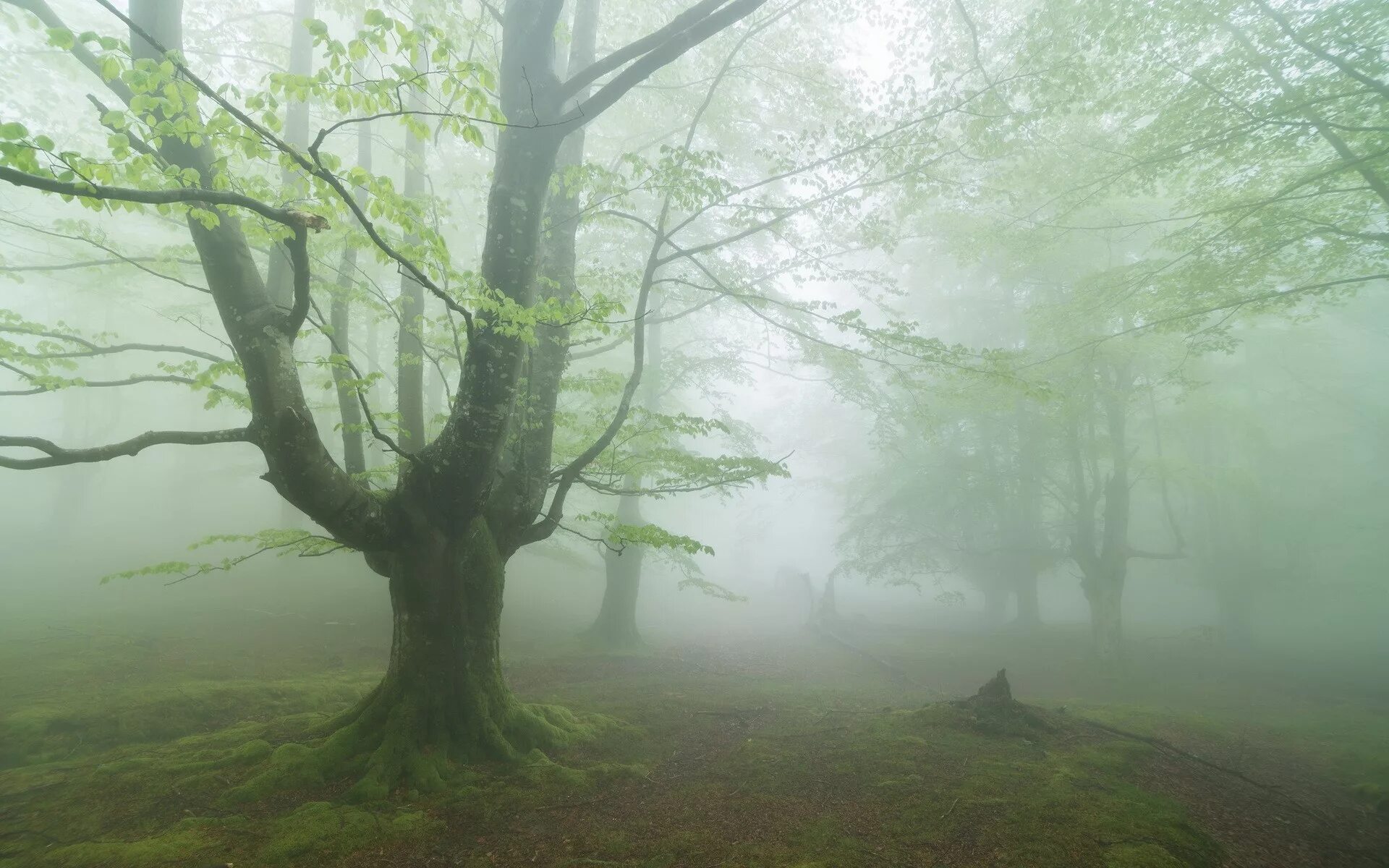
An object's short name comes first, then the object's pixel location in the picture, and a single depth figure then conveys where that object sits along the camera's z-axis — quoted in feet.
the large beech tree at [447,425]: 13.04
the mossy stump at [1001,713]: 23.15
